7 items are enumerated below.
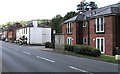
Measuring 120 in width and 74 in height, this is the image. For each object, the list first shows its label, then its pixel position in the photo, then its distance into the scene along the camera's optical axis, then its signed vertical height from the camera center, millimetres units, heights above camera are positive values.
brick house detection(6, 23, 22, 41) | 116250 +2902
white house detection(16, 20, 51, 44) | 68000 +1354
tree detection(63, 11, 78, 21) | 82669 +9146
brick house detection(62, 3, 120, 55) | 28484 +1074
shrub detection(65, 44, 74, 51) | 33225 -1690
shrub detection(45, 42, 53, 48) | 43781 -1705
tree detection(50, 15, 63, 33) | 90406 +6263
